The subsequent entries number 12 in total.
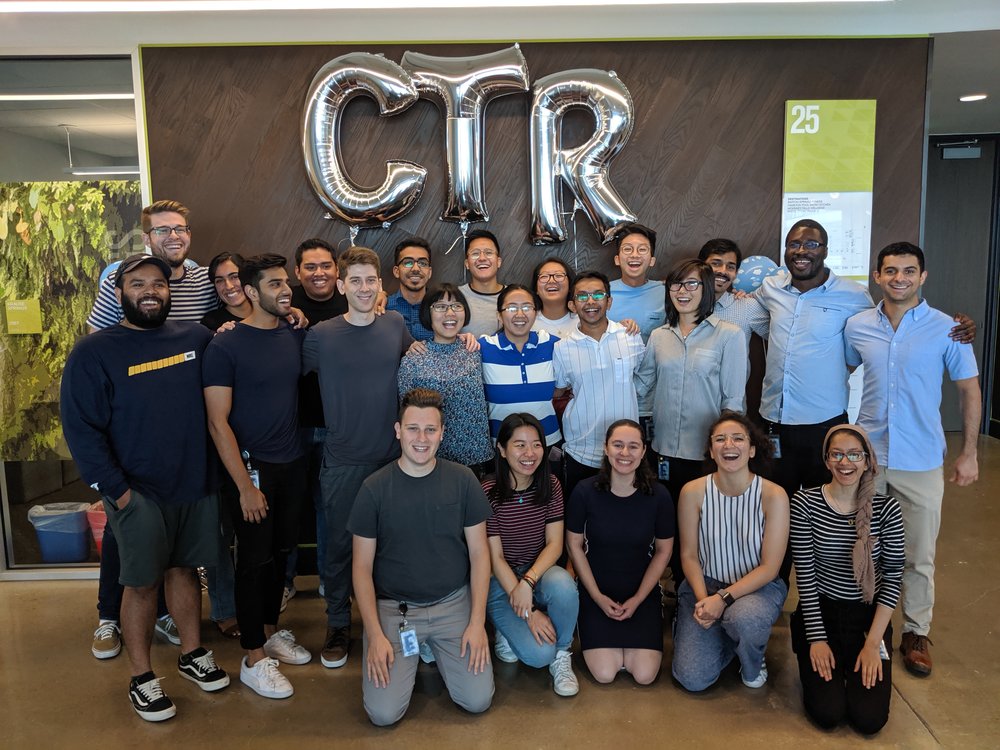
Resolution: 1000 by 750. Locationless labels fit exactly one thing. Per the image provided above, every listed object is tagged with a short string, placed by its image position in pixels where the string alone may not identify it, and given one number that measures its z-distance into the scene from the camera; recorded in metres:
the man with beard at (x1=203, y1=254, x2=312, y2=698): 2.68
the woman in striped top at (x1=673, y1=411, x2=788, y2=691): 2.72
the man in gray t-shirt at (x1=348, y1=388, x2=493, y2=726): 2.59
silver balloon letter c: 3.68
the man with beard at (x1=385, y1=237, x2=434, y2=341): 3.42
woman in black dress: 2.83
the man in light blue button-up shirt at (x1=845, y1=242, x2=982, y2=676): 2.87
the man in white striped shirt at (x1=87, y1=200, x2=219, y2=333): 3.17
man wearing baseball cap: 2.46
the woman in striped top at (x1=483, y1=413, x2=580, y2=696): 2.82
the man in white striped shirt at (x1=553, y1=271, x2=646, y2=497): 3.04
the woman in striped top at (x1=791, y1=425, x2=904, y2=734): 2.55
